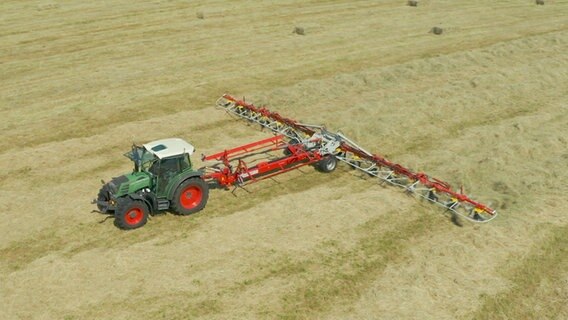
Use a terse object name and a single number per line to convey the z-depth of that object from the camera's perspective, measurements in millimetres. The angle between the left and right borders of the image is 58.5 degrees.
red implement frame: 13000
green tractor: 11375
